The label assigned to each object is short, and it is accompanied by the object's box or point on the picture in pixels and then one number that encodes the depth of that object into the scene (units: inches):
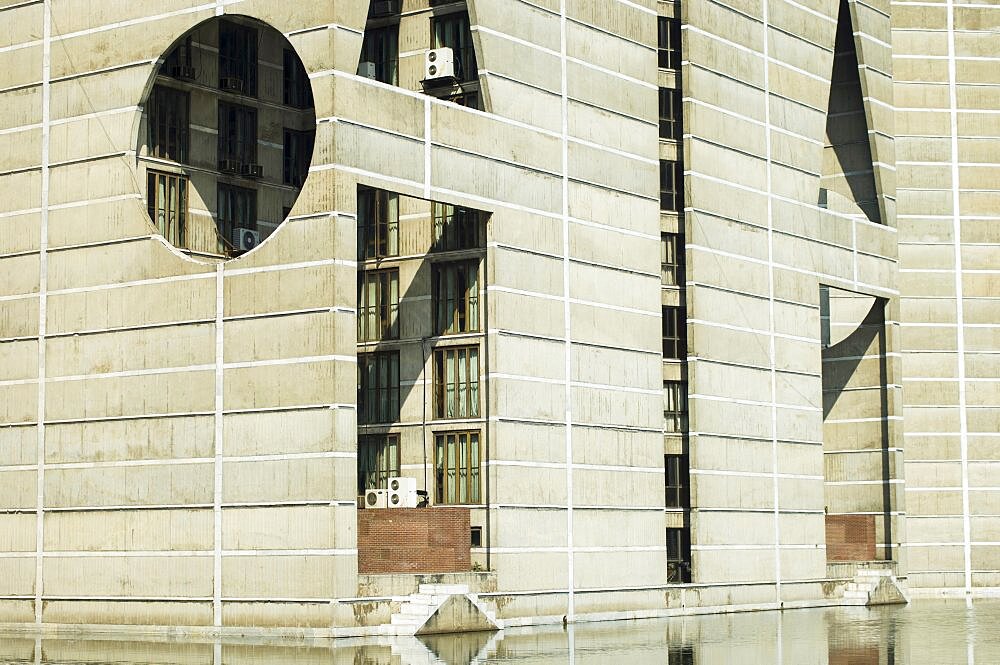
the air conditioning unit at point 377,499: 2343.8
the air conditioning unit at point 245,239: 2534.4
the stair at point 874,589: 2952.8
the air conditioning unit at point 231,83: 2576.3
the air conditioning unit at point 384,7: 2630.4
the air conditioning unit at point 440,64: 2442.2
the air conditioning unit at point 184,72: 2496.3
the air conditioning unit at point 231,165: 2566.4
